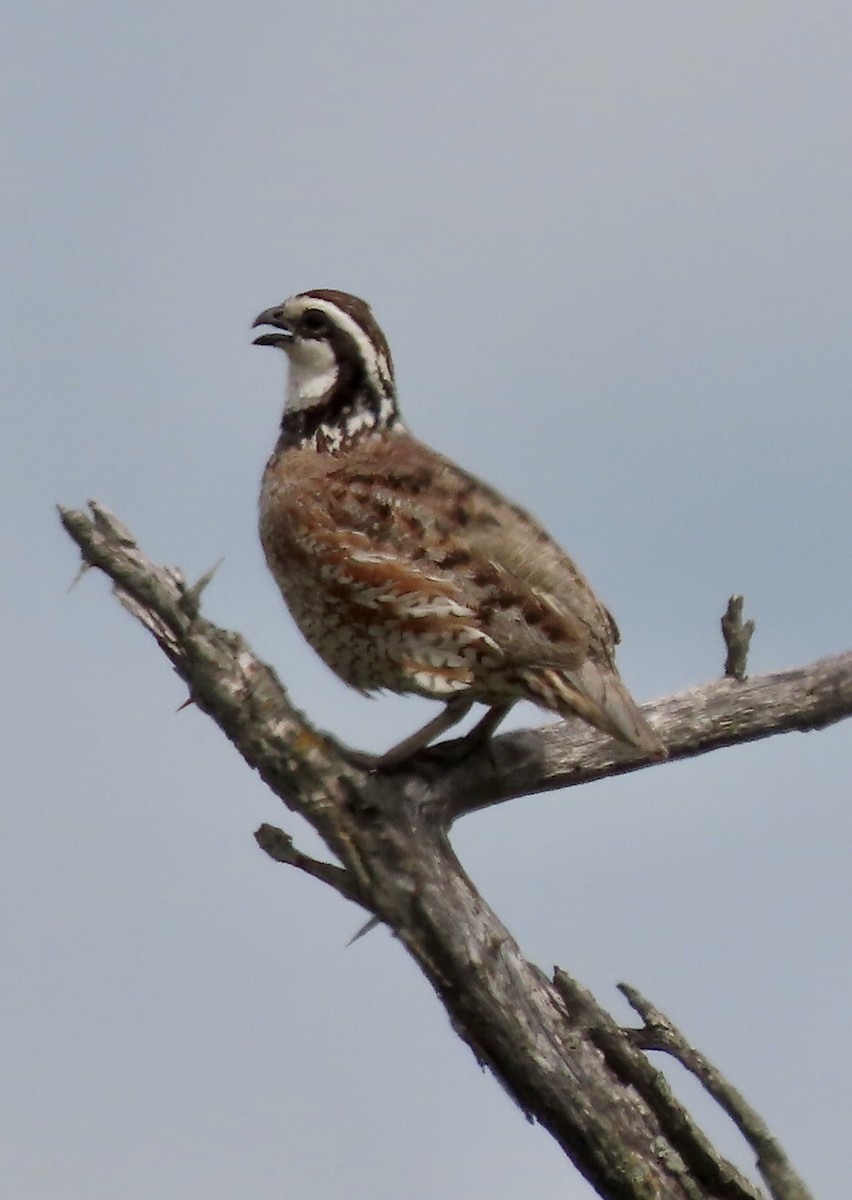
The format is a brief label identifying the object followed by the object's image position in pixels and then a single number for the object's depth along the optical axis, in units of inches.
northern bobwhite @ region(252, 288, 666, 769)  642.2
